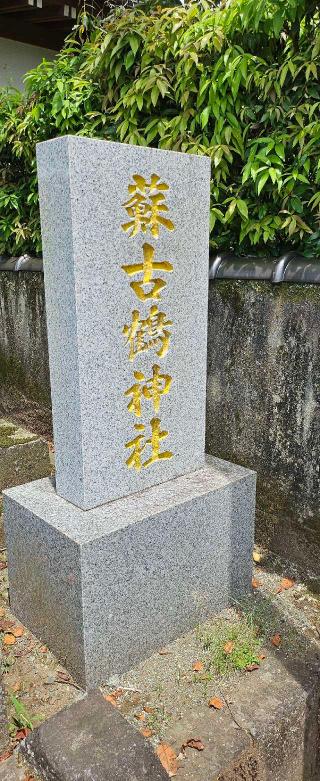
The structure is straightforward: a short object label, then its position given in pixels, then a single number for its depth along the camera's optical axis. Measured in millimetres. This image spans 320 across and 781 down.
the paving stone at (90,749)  2002
